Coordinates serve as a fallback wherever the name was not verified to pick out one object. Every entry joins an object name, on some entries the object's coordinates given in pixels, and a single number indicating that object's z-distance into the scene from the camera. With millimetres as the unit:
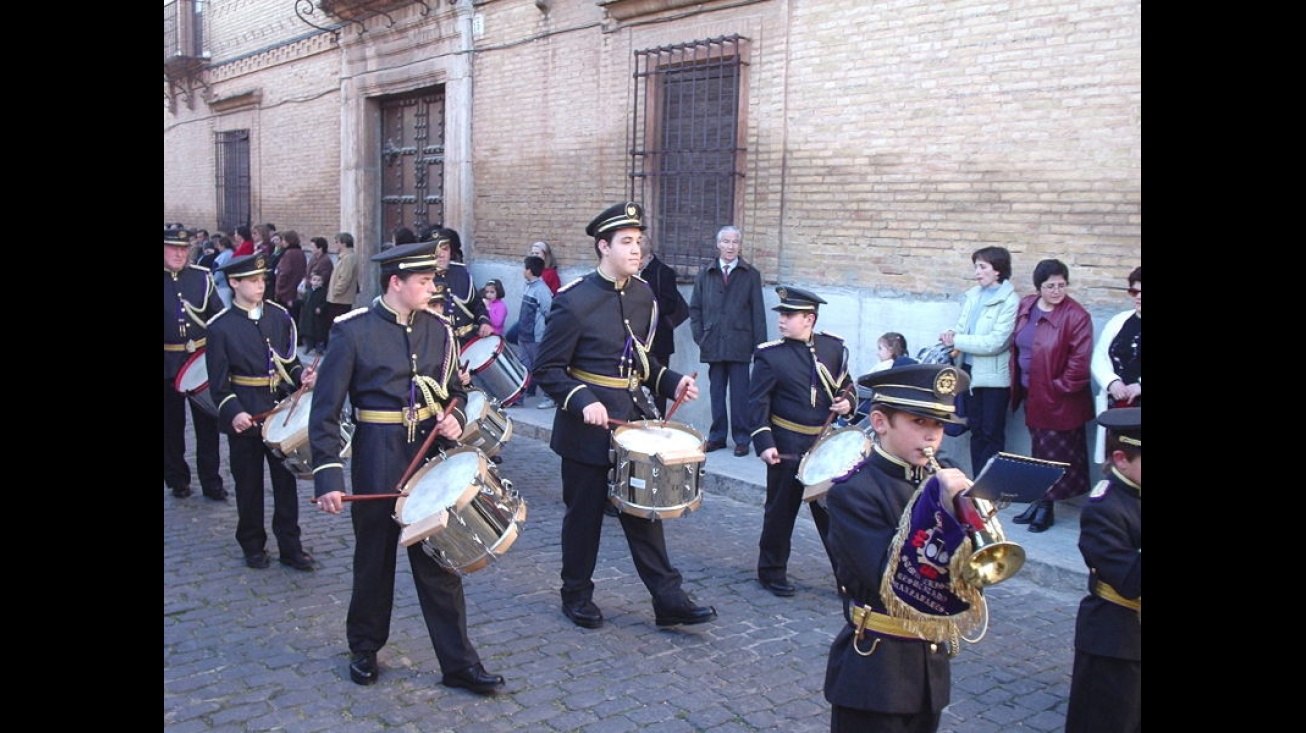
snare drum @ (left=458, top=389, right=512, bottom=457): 7340
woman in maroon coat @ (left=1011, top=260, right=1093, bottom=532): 7586
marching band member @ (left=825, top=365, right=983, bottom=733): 3191
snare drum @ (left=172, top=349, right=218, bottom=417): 7746
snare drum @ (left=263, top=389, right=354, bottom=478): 6199
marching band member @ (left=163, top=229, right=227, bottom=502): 8461
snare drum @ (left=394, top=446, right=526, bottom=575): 4508
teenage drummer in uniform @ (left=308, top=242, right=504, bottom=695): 4906
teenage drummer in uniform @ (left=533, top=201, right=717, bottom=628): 5703
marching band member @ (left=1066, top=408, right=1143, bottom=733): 3592
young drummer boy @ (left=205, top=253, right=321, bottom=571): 6836
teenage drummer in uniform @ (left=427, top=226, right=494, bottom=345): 10125
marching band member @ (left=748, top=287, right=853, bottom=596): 6422
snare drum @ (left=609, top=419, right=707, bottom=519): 5457
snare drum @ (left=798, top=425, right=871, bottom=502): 5461
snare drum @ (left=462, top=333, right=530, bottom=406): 8633
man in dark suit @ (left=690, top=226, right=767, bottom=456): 9945
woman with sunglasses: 7020
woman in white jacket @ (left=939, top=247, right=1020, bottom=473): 8055
